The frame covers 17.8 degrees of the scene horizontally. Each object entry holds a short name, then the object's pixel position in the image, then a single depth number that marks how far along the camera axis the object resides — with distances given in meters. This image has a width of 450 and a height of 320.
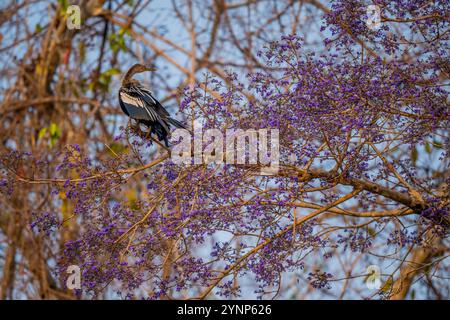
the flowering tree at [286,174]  7.78
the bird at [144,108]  8.70
